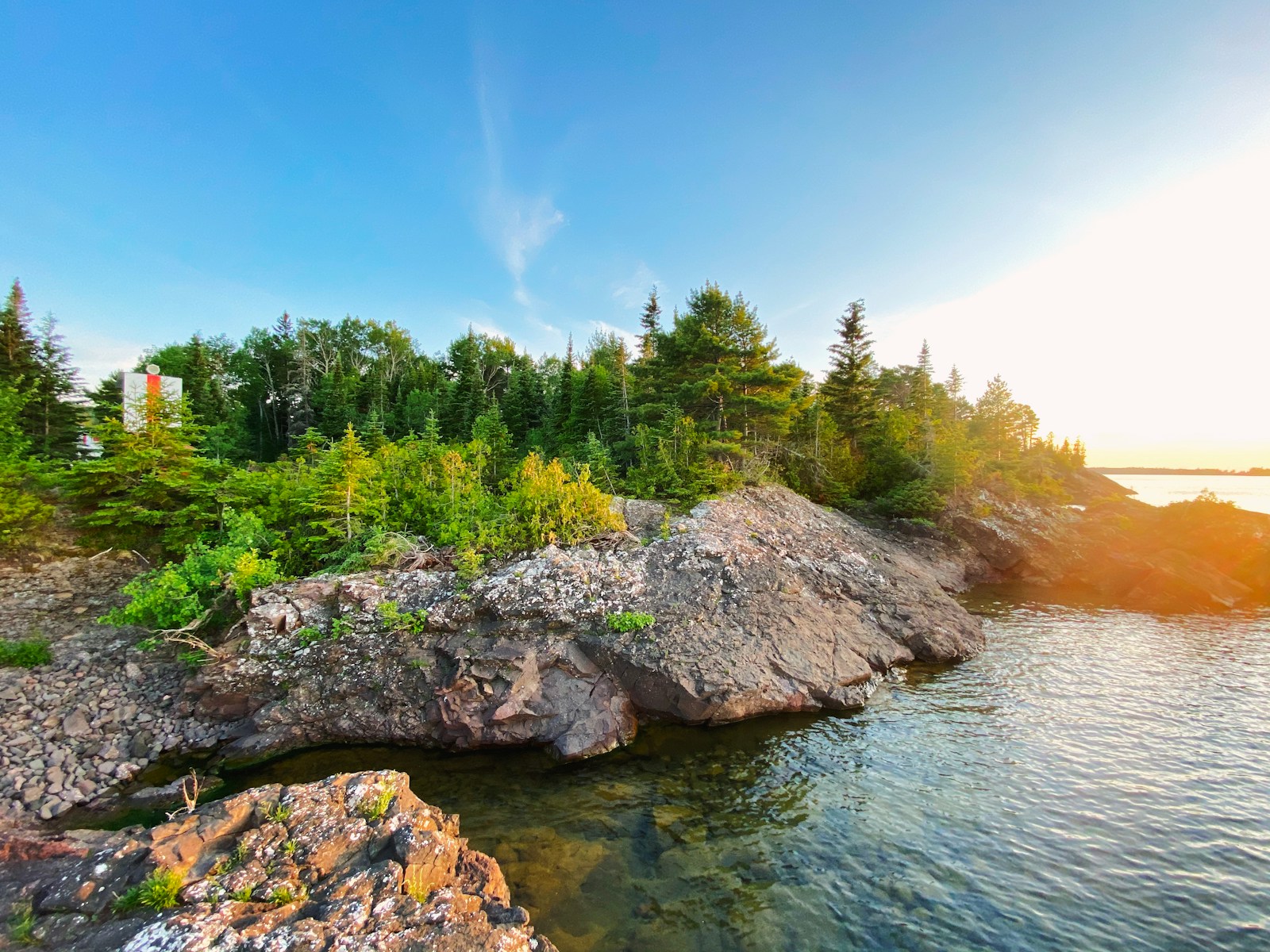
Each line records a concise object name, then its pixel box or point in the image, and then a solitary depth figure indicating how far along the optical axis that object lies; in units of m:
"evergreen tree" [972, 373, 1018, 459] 32.44
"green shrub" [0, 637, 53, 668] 10.46
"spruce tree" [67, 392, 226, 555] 14.70
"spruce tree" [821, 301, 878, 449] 30.05
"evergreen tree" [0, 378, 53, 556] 14.14
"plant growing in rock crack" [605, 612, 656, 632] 10.59
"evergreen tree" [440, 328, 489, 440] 38.91
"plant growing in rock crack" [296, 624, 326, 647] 9.85
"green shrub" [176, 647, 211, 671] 9.59
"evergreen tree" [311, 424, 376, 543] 12.41
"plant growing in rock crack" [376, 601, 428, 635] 10.08
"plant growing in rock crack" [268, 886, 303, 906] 4.62
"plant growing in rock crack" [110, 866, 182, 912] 4.46
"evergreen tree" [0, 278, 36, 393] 23.88
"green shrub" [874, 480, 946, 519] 24.39
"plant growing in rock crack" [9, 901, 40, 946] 4.20
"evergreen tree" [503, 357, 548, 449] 37.66
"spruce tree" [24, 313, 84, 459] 23.95
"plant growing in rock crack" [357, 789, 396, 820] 5.85
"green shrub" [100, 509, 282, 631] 10.10
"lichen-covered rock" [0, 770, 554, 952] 4.23
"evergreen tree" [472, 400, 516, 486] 21.14
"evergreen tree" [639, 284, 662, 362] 36.66
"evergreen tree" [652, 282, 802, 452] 20.47
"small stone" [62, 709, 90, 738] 8.92
